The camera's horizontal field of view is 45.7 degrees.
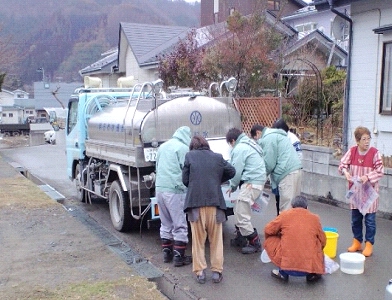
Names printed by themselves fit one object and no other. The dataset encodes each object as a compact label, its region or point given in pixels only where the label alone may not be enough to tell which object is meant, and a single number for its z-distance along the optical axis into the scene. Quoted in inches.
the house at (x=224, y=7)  1262.5
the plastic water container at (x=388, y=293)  144.8
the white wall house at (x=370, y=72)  373.7
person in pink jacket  233.1
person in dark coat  204.7
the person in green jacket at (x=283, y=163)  256.1
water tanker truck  270.5
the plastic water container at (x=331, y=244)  237.5
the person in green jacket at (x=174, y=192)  230.1
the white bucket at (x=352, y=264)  218.5
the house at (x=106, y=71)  1117.8
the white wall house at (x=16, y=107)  2647.6
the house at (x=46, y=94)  2396.7
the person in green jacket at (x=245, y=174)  239.6
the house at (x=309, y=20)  1152.8
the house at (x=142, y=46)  946.1
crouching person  198.4
